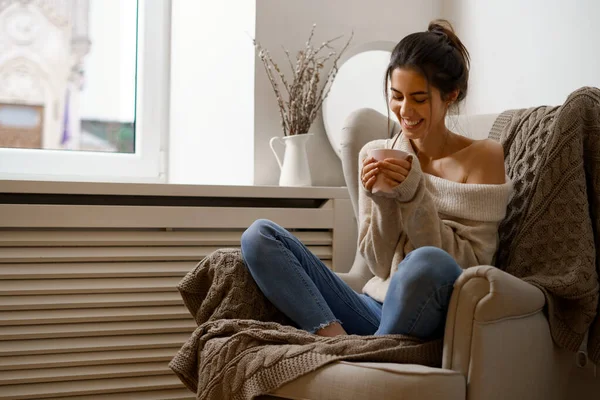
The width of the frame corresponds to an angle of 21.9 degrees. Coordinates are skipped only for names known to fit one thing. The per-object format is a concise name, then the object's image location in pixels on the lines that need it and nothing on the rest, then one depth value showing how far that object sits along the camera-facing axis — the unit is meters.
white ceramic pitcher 5.20
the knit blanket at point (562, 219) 4.14
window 5.52
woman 4.16
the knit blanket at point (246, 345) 3.91
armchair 3.78
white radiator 4.74
